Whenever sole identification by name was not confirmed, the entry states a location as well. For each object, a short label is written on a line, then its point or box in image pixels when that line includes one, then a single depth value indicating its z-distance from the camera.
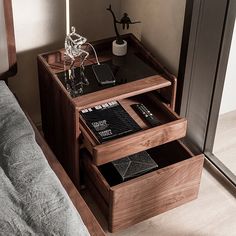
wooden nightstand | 1.67
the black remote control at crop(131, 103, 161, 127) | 1.77
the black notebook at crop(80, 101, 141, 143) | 1.70
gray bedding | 1.27
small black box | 1.75
